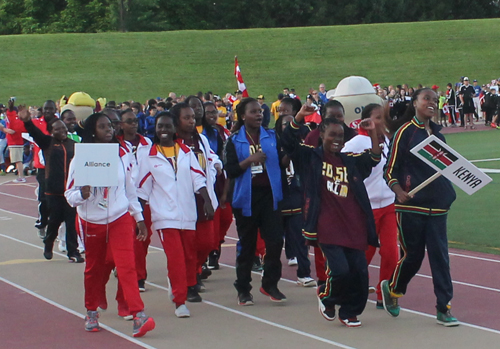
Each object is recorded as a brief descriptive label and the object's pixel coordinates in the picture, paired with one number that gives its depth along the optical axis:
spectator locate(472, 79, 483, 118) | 39.45
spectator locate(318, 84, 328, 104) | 30.72
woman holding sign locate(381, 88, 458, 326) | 7.06
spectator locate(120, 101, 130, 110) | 21.10
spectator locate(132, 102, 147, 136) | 16.58
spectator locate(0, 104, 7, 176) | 26.22
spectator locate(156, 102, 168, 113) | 17.77
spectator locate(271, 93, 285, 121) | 30.00
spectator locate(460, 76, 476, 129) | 33.72
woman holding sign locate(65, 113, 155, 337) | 7.01
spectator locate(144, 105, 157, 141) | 15.08
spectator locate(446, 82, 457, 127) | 36.84
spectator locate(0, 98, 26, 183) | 23.20
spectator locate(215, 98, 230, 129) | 22.41
